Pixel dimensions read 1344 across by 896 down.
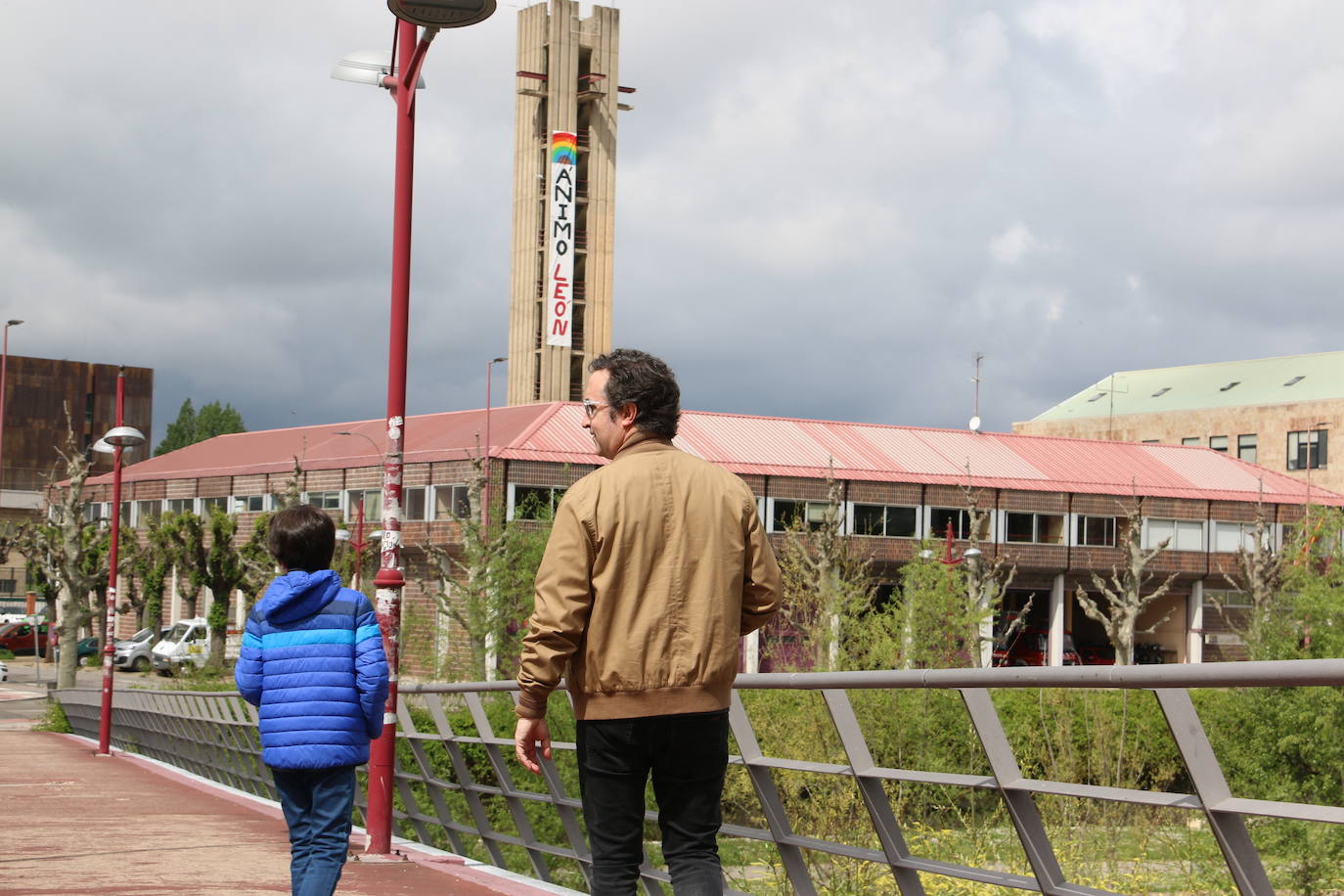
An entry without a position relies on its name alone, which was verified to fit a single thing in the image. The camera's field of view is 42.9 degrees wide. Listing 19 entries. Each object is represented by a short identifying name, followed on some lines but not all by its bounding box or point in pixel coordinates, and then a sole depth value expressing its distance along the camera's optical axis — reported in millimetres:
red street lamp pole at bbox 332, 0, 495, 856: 9922
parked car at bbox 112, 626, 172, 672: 64750
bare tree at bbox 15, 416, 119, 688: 44594
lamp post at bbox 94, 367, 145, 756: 23656
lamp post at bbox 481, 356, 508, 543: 51994
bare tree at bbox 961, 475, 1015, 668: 47844
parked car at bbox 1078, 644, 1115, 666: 70375
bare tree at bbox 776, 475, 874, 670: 40562
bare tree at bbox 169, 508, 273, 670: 61594
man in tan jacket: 4473
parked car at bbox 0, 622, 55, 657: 75438
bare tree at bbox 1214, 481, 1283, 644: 60844
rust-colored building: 117500
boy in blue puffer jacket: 6160
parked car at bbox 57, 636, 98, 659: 70062
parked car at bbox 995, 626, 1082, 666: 69812
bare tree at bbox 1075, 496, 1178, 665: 53750
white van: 62531
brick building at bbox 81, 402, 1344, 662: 65312
